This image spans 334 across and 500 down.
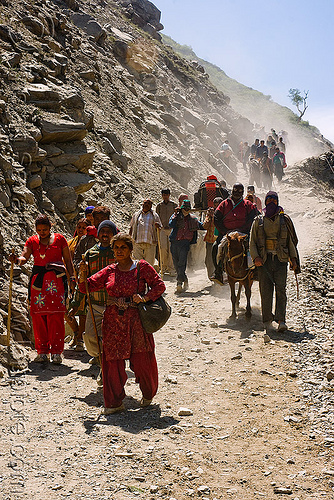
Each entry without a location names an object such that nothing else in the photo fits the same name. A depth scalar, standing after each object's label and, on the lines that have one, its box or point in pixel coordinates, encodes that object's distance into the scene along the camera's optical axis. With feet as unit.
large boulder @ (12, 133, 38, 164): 37.40
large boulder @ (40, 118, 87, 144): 41.63
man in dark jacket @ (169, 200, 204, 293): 39.27
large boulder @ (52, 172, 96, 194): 41.91
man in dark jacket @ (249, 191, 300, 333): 27.07
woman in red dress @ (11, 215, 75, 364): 22.93
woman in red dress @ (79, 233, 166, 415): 16.93
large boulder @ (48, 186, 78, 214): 40.32
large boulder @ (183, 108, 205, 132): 111.96
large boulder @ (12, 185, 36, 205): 33.47
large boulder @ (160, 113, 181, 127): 93.81
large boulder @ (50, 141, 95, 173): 42.57
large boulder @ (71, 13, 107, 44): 90.33
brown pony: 29.91
